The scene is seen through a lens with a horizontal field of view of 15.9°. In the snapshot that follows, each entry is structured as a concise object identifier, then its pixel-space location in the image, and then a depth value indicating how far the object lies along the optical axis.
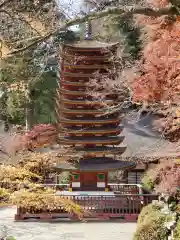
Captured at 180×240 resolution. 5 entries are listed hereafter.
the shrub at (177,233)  11.82
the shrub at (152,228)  13.22
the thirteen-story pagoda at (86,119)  22.85
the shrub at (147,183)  23.65
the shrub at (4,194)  11.91
